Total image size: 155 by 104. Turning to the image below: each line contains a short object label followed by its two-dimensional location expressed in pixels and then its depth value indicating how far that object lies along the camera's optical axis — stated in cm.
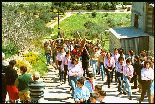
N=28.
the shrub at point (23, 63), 1477
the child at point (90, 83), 911
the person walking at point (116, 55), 1278
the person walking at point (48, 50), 1732
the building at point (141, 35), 1998
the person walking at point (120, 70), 1124
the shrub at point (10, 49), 1861
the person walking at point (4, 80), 929
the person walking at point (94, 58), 1395
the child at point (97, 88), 755
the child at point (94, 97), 706
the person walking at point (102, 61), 1302
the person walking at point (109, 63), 1238
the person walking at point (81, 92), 819
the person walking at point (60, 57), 1284
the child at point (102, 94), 746
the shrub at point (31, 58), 1682
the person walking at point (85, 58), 1342
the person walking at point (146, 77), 970
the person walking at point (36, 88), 855
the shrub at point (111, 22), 4752
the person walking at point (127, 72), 1081
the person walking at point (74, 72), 1053
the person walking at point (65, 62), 1224
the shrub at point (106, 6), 6012
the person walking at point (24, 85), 885
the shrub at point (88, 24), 4692
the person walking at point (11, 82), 912
